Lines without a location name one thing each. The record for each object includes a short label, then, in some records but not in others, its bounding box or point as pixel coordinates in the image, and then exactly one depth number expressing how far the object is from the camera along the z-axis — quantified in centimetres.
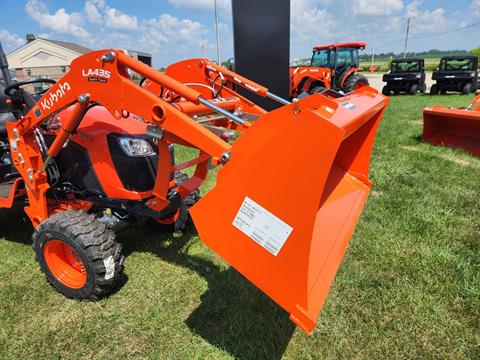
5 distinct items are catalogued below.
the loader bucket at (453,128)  589
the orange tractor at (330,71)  1227
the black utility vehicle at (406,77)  1666
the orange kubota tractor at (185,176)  164
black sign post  755
